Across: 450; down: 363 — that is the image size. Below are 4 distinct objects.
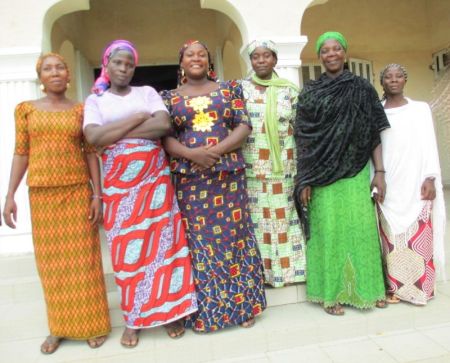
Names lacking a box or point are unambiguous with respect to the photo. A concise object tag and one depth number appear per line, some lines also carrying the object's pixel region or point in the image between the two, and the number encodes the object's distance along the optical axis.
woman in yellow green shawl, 2.72
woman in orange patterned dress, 2.34
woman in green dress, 2.62
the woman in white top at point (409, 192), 2.77
